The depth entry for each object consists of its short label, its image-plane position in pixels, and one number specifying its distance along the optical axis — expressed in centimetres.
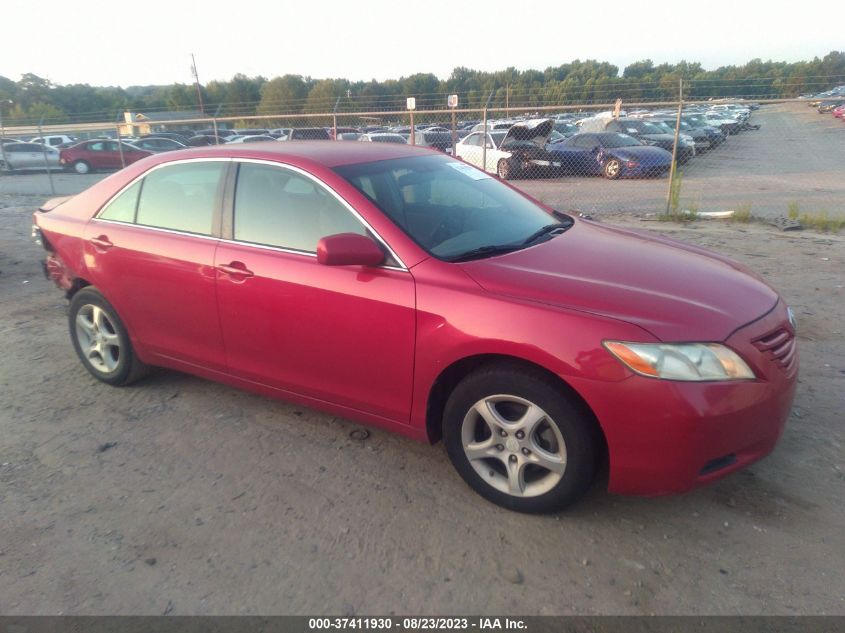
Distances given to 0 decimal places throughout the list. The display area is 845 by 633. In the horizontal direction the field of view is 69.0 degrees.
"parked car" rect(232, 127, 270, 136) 2575
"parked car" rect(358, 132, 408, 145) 1781
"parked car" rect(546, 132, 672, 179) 1612
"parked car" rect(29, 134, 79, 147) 2740
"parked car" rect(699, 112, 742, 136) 2779
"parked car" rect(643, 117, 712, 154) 2169
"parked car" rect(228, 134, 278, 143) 2250
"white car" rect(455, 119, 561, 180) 1603
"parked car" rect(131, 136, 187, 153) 2352
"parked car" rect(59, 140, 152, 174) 2361
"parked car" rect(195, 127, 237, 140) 2666
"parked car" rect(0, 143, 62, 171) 2328
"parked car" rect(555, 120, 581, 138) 2496
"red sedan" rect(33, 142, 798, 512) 245
